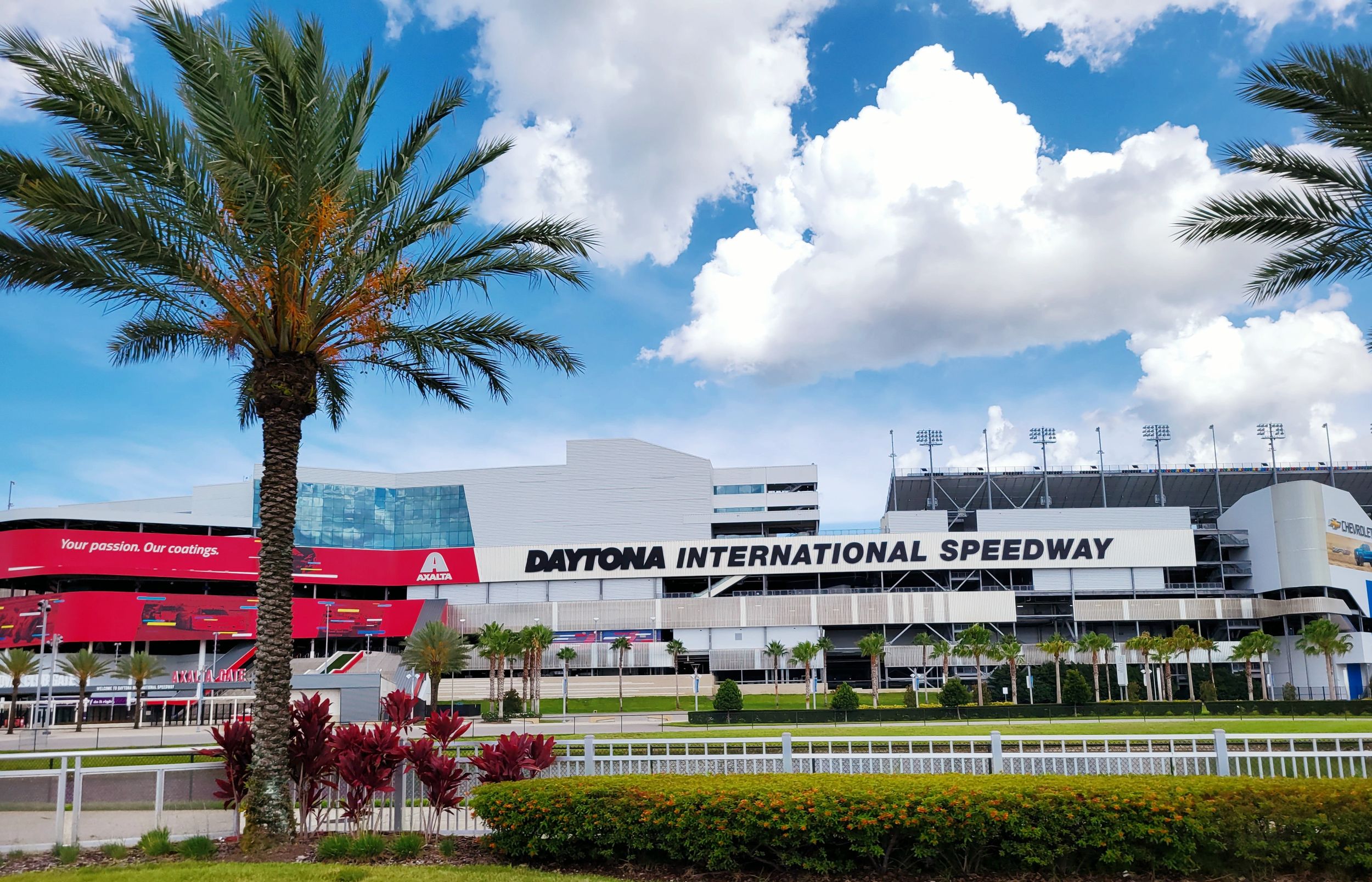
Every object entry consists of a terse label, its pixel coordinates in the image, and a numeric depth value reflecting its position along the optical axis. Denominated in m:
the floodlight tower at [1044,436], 104.25
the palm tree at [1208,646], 79.62
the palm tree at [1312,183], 17.73
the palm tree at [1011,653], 70.94
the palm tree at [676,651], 85.06
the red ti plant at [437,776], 13.74
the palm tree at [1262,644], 75.25
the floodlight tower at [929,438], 108.00
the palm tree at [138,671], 60.22
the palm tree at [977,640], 74.00
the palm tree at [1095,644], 76.69
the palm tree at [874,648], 76.94
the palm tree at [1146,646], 75.69
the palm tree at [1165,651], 74.62
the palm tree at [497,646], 73.31
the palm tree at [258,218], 14.25
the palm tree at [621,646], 84.50
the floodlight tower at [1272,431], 108.50
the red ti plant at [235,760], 14.37
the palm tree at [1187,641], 75.50
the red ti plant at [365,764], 13.61
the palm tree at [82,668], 61.33
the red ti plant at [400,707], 14.88
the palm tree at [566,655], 82.56
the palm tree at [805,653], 78.62
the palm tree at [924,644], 81.12
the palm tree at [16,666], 59.72
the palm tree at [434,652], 65.69
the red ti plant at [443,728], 14.52
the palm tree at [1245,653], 74.69
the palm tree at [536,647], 74.62
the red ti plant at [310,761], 14.57
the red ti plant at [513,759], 14.21
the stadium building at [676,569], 85.69
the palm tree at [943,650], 78.69
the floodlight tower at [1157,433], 105.00
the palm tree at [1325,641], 74.00
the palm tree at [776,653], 83.44
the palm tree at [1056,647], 77.62
